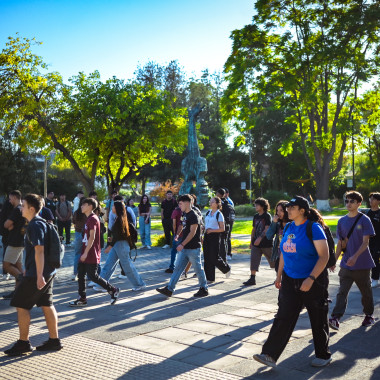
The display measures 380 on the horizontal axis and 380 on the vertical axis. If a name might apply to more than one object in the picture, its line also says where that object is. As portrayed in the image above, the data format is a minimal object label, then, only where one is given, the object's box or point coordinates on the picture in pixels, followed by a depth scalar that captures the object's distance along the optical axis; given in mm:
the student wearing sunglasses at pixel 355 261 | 6902
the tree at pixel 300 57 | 26672
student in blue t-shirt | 5129
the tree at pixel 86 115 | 27422
